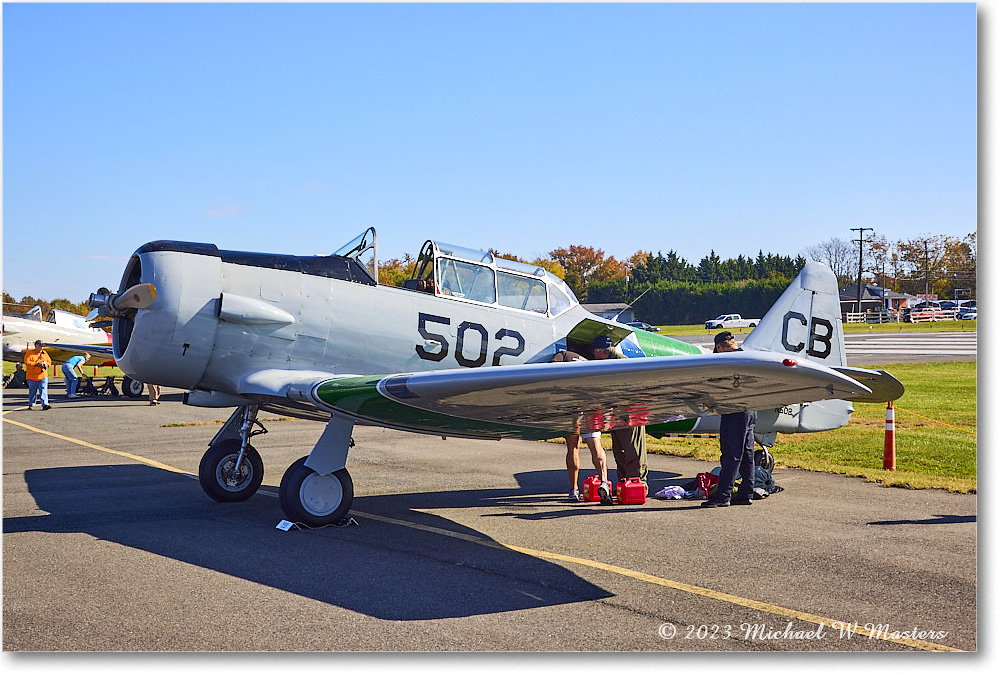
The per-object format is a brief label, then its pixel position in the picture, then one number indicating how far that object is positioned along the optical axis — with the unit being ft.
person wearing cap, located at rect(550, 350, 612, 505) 25.08
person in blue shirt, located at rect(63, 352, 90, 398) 70.23
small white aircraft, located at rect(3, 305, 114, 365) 78.07
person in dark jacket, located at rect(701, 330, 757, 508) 24.63
